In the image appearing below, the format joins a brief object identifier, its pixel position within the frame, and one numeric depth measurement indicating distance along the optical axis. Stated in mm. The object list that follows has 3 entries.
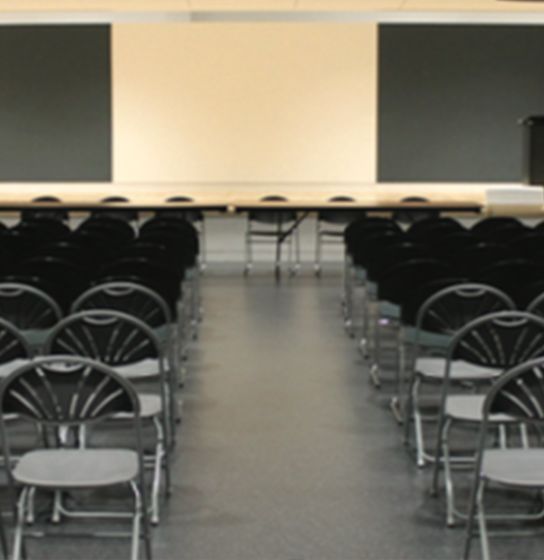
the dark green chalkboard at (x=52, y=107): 14102
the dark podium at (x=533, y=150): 10219
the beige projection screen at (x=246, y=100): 13938
